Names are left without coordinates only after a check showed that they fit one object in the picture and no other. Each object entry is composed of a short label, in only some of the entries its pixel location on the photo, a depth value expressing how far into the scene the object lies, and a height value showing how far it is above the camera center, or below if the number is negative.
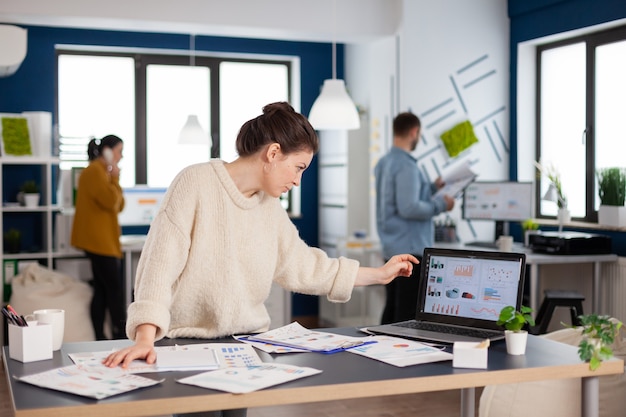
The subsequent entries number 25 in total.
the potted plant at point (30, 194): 6.40 +0.08
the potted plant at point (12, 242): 6.42 -0.28
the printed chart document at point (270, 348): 2.39 -0.40
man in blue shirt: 5.39 +0.01
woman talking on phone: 5.89 -0.12
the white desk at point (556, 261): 5.38 -0.36
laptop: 2.64 -0.28
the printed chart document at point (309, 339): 2.44 -0.39
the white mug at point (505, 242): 5.71 -0.24
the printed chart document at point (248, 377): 2.00 -0.41
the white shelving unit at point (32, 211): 6.30 -0.05
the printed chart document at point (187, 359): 2.16 -0.40
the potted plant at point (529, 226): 5.94 -0.14
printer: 5.48 -0.24
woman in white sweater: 2.44 -0.07
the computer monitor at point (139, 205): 6.89 +0.00
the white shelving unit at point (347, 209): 6.77 -0.03
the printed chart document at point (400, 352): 2.29 -0.40
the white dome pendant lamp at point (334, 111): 5.57 +0.62
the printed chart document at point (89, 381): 1.93 -0.41
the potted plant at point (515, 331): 2.39 -0.35
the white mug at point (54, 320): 2.36 -0.32
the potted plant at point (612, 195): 5.53 +0.07
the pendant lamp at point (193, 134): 6.56 +0.54
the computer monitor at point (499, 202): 5.93 +0.03
